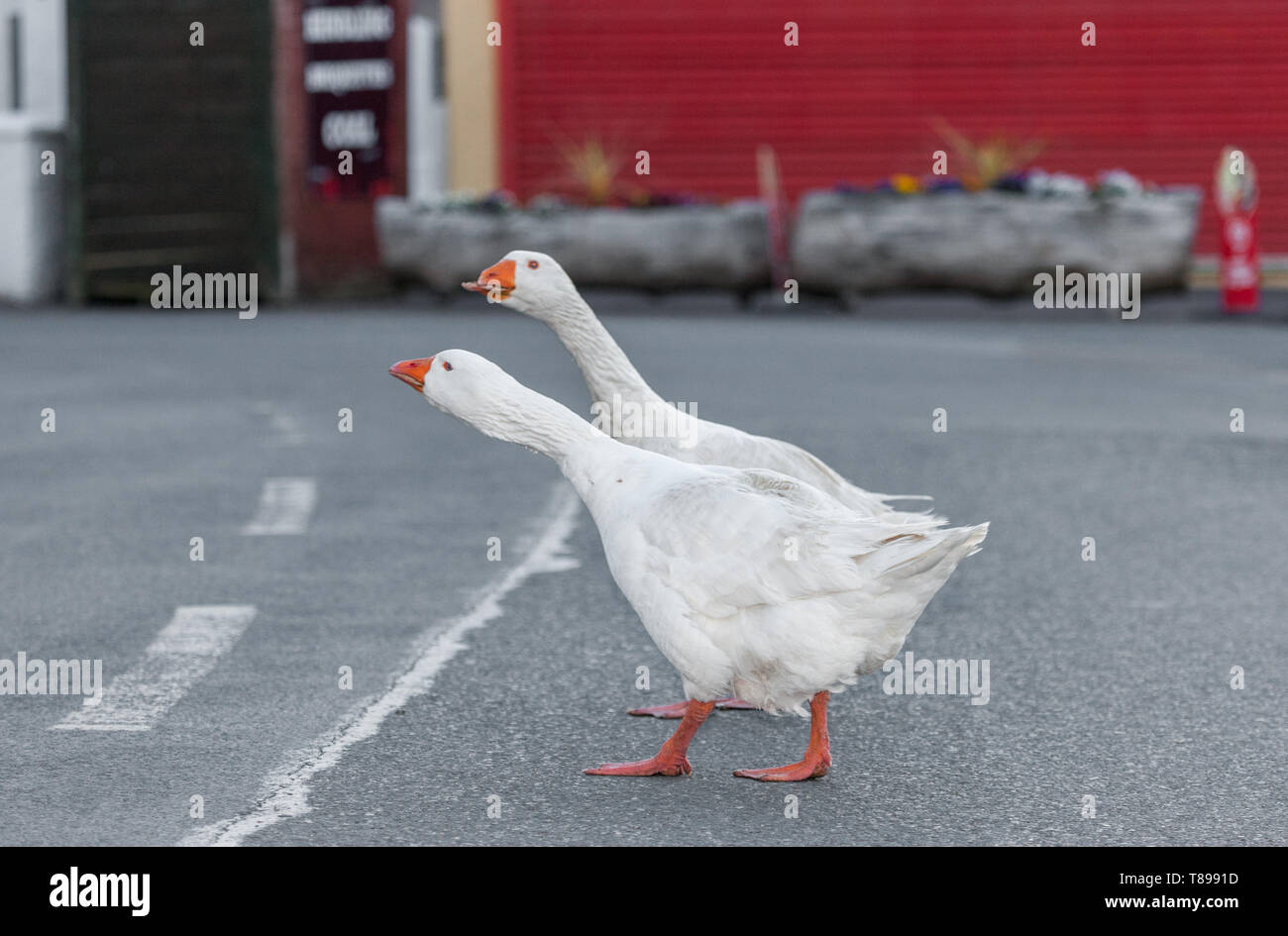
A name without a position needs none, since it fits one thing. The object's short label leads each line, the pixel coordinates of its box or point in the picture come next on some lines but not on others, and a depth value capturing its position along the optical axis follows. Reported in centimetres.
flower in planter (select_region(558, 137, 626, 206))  2175
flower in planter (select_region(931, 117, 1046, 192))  2109
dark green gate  2108
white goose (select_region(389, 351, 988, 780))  450
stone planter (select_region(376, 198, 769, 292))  2070
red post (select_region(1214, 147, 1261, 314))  2064
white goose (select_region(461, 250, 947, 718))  573
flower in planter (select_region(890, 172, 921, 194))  2041
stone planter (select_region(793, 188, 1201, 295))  1984
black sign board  2162
